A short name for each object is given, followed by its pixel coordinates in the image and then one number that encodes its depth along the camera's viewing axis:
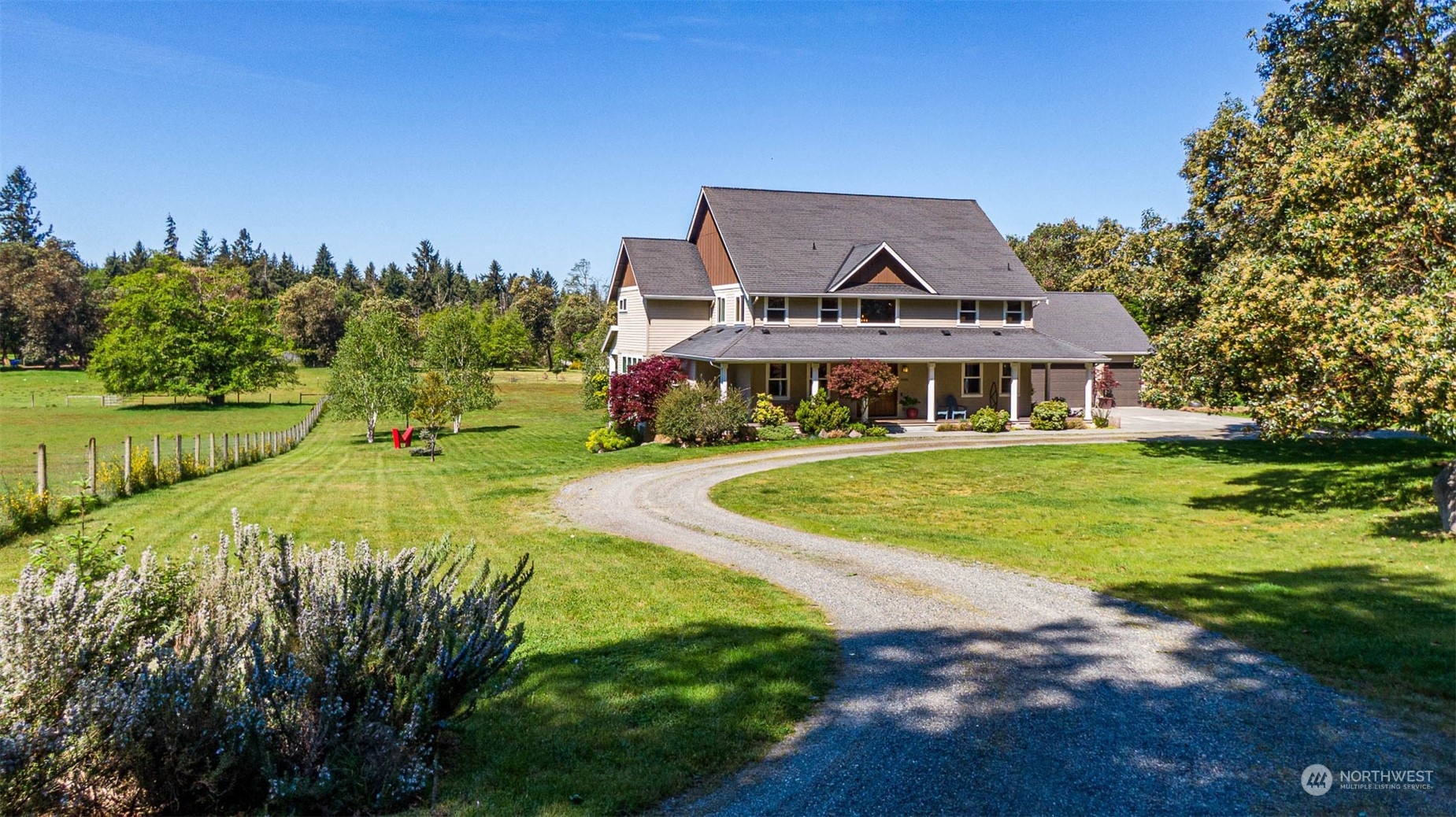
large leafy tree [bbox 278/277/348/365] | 99.94
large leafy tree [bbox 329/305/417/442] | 38.72
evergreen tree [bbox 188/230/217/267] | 169.62
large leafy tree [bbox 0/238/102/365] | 83.94
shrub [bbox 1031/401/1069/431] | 36.22
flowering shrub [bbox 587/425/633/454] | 31.52
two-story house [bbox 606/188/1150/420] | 36.25
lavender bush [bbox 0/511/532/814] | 5.05
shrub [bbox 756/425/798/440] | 32.59
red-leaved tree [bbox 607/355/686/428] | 32.62
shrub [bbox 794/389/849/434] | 33.31
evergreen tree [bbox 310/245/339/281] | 155.38
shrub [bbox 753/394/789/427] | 33.47
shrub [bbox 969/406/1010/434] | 35.06
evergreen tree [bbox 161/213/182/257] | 154.00
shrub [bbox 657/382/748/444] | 30.56
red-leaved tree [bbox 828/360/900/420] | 33.03
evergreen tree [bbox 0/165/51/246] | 128.75
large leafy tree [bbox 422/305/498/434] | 42.25
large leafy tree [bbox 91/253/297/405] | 61.38
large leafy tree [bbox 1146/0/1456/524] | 14.08
